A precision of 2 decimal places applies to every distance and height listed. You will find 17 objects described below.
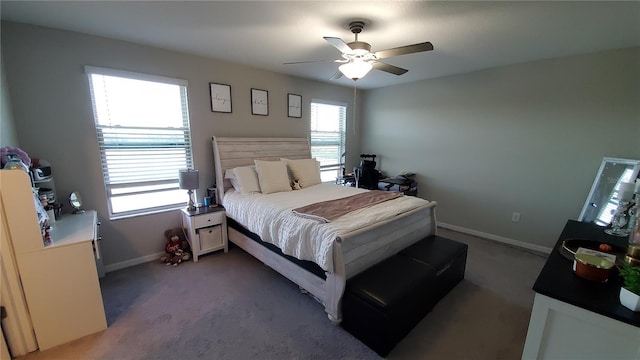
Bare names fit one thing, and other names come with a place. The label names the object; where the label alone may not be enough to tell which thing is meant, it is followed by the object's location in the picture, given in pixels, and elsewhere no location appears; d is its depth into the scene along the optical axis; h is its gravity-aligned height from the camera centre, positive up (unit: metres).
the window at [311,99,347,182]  4.63 -0.04
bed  1.91 -0.93
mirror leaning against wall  2.58 -0.56
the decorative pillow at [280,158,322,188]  3.71 -0.58
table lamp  2.92 -0.55
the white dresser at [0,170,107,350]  1.61 -0.98
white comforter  1.99 -0.78
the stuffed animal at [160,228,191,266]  2.96 -1.40
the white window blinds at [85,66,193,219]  2.65 -0.07
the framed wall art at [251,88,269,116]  3.66 +0.45
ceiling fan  1.97 +0.66
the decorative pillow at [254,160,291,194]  3.25 -0.58
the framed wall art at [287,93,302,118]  4.09 +0.45
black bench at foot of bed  1.70 -1.17
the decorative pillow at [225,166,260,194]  3.22 -0.60
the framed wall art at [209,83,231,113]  3.27 +0.46
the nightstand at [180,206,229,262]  2.95 -1.17
